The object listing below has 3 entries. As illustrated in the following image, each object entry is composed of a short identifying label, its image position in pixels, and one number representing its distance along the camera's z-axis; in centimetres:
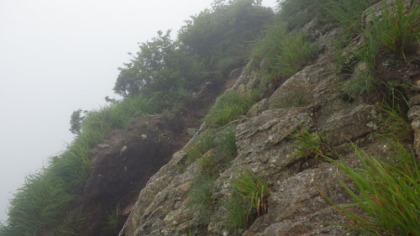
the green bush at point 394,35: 213
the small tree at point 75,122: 956
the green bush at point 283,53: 399
